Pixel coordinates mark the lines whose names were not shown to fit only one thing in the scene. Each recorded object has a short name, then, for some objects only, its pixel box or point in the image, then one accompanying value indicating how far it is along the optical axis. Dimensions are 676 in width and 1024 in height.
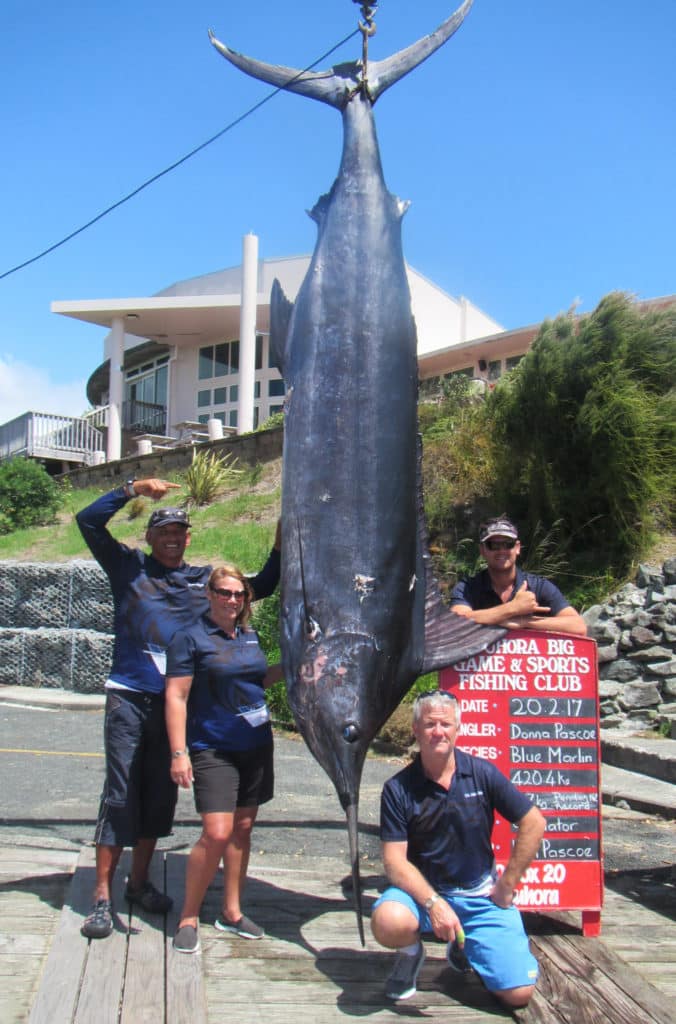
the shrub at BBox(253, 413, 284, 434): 16.25
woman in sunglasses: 2.94
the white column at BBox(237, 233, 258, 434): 19.03
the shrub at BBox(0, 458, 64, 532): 15.87
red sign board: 3.28
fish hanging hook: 2.97
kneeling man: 2.57
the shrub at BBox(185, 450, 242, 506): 14.94
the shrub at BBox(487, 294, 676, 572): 8.59
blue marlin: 2.50
